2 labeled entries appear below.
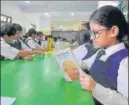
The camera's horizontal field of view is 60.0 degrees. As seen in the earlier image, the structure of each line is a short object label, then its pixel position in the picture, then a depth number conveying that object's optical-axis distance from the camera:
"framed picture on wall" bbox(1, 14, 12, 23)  4.69
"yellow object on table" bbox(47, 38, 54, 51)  2.96
